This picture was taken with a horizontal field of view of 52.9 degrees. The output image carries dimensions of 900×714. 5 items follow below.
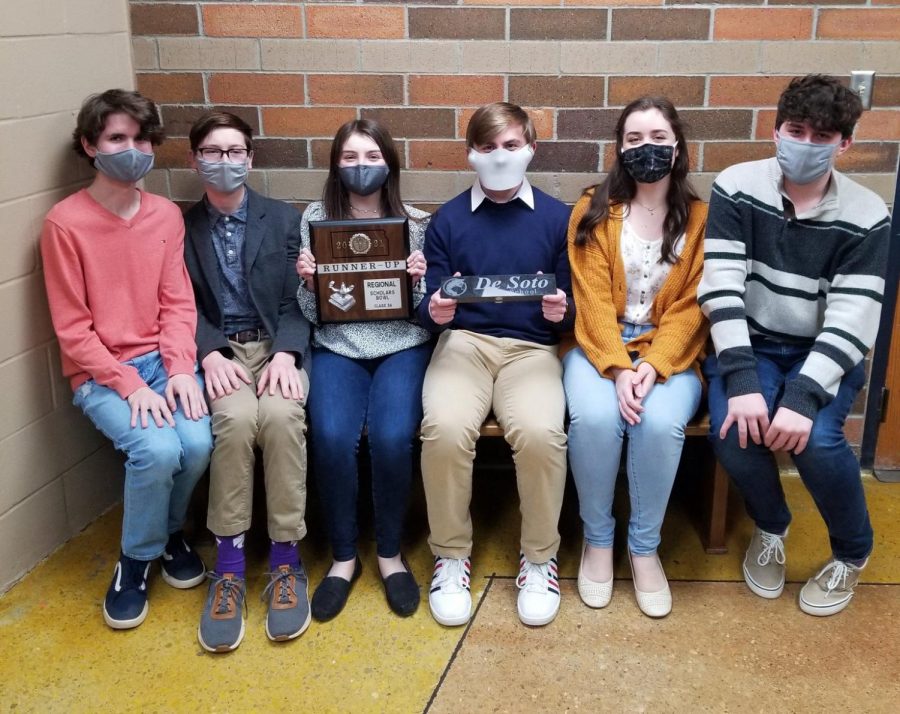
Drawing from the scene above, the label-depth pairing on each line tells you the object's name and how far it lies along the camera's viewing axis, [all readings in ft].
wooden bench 8.47
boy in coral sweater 7.52
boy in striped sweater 7.31
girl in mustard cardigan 7.64
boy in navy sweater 7.57
